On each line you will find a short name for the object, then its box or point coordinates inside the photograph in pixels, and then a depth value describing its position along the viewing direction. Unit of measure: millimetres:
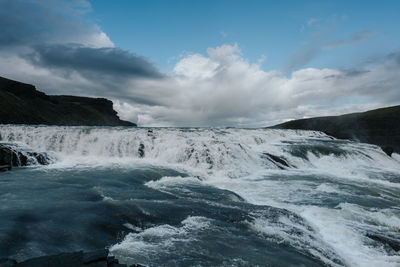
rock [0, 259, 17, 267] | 4539
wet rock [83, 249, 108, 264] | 4784
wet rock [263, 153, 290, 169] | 22259
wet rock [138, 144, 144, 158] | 23669
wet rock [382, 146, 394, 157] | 35334
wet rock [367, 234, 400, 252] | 7538
